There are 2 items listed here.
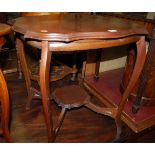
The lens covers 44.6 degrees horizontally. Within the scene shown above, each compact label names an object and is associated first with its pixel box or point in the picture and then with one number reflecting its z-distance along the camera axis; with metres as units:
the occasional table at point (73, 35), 0.83
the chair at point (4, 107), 0.92
